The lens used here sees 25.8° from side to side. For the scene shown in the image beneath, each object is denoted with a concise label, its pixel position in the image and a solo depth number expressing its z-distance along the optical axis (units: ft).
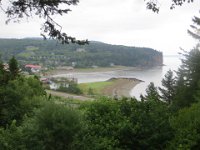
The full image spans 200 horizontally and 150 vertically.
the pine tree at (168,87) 151.26
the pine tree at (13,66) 143.43
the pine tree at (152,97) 66.51
